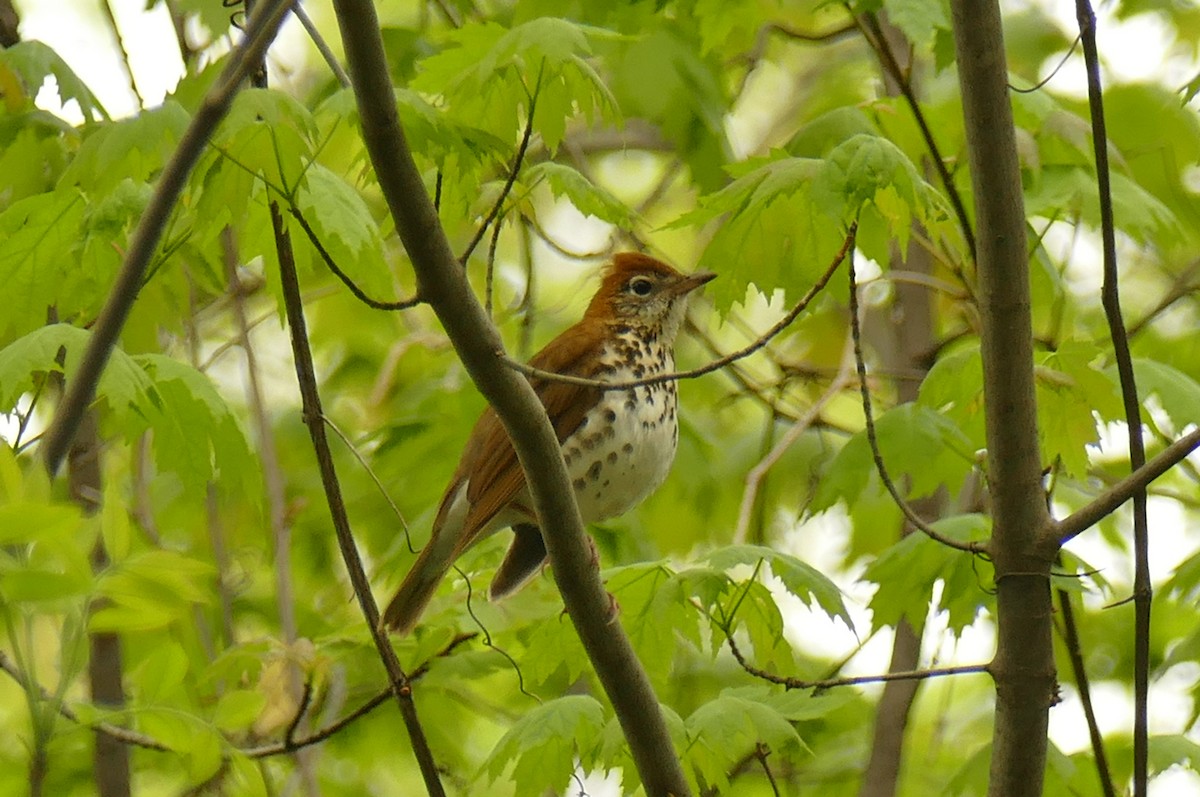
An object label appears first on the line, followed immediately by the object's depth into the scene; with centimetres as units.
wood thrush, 812
